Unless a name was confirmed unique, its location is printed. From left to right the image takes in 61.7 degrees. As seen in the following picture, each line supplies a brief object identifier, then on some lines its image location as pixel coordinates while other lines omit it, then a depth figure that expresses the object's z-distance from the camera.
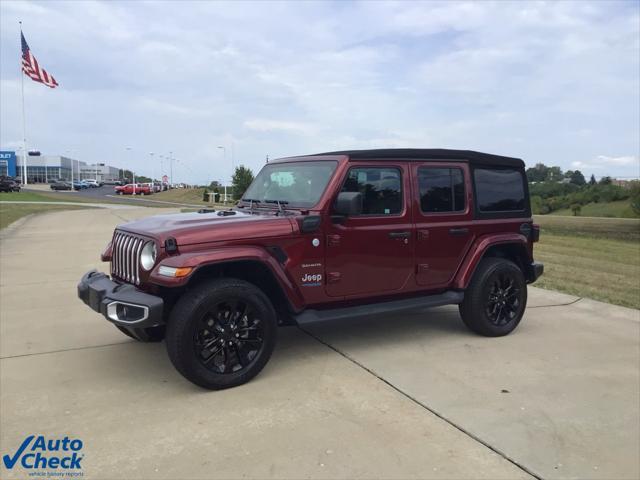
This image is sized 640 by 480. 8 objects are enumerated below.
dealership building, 94.00
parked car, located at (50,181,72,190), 63.34
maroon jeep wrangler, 3.83
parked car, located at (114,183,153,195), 60.19
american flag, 43.28
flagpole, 65.78
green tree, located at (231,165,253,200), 38.91
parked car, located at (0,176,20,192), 44.30
